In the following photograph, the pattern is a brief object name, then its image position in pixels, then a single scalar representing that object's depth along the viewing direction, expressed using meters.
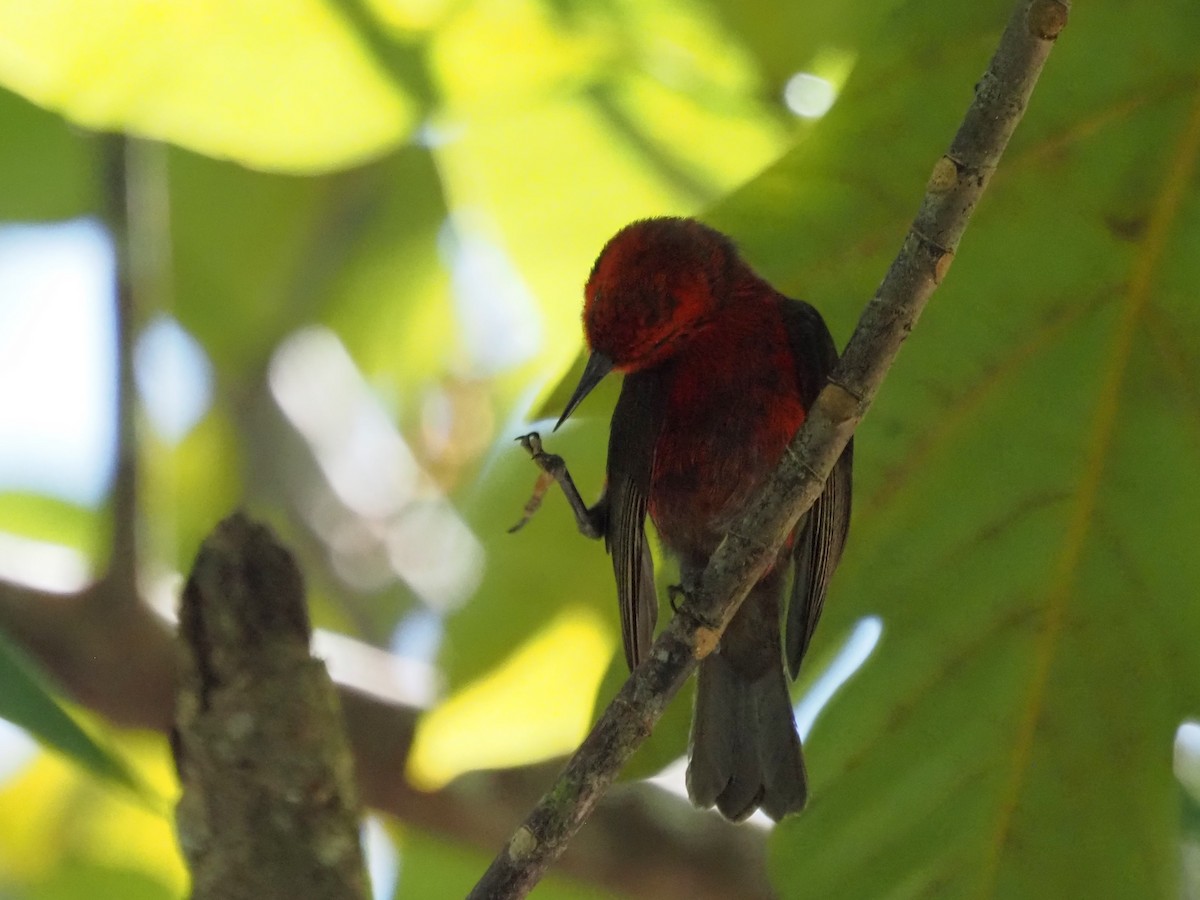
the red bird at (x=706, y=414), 4.56
